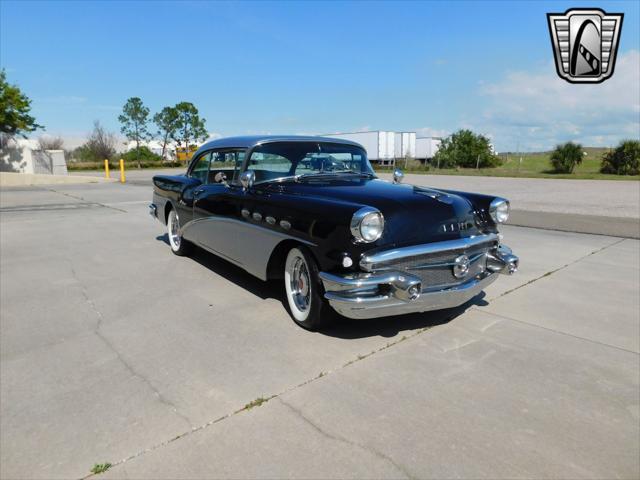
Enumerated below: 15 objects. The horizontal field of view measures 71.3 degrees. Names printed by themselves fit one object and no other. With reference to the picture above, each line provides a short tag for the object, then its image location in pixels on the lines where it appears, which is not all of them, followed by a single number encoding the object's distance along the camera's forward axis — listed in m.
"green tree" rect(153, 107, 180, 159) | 52.59
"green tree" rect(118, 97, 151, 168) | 51.25
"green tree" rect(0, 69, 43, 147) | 23.22
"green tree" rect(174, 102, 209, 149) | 53.12
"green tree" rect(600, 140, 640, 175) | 27.16
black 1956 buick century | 2.92
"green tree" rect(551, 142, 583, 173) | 29.36
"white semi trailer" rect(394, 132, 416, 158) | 42.34
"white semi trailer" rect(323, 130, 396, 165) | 40.22
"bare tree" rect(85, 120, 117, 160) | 50.88
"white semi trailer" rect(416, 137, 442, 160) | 46.84
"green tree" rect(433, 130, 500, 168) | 40.84
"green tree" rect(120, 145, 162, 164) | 52.84
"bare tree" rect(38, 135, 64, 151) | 56.01
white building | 24.75
